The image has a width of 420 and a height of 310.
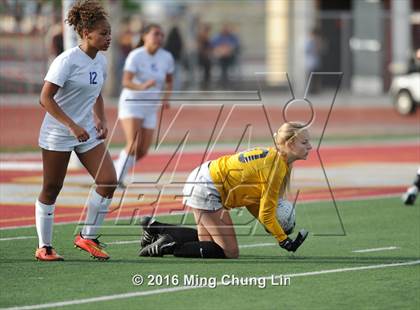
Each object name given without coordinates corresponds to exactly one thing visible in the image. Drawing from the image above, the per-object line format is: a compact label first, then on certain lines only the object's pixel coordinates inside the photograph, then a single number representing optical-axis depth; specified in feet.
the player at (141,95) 97.30
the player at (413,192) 88.33
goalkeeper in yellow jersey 61.77
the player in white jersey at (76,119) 62.08
